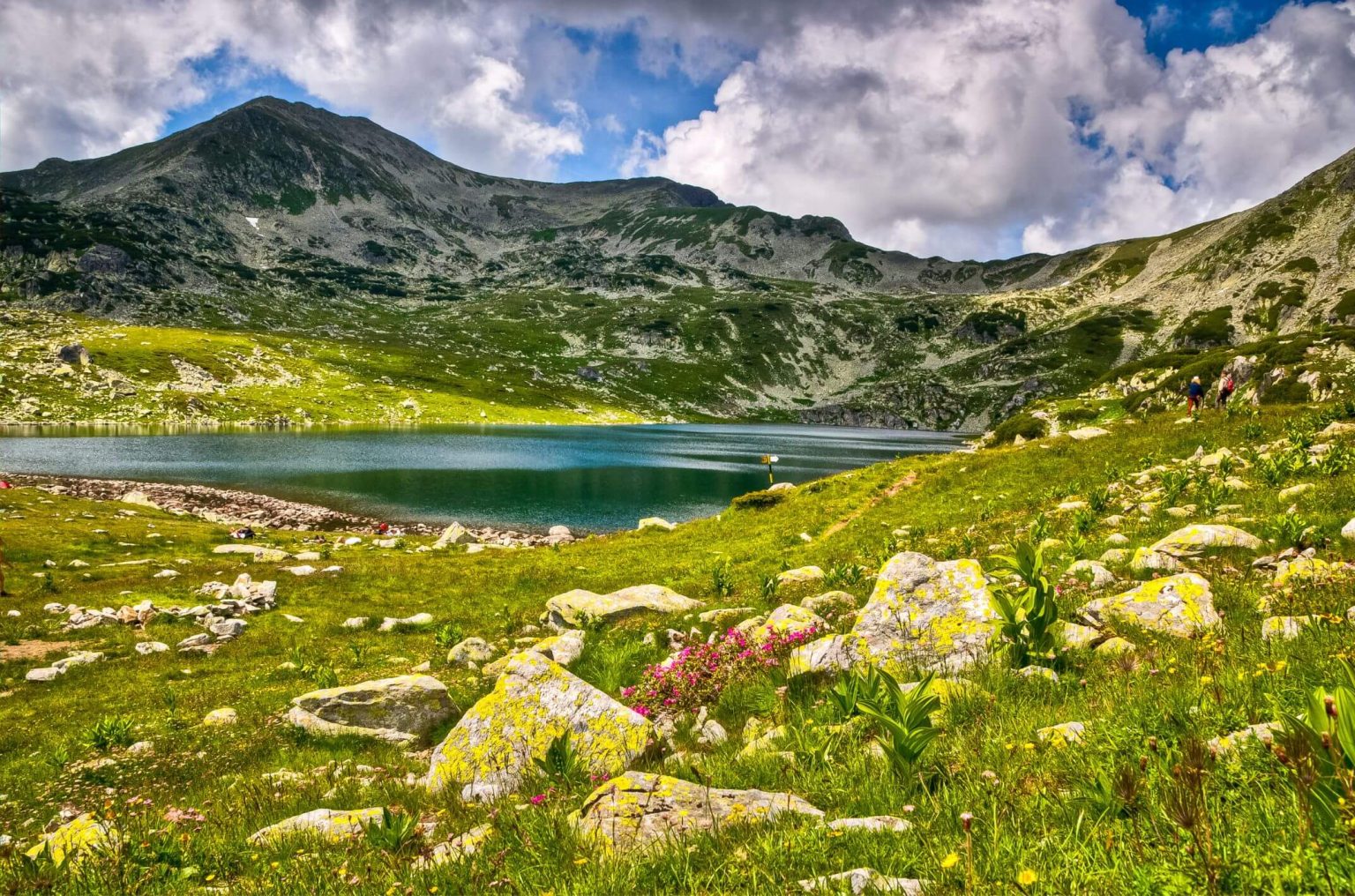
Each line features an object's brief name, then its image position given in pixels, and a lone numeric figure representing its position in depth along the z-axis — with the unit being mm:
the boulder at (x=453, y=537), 40469
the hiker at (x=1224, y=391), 32597
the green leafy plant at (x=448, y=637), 16953
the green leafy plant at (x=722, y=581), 18484
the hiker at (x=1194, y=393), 32781
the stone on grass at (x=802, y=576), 15833
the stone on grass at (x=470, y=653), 15156
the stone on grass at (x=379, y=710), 10578
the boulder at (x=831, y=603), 11578
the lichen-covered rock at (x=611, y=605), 16641
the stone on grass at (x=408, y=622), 20197
